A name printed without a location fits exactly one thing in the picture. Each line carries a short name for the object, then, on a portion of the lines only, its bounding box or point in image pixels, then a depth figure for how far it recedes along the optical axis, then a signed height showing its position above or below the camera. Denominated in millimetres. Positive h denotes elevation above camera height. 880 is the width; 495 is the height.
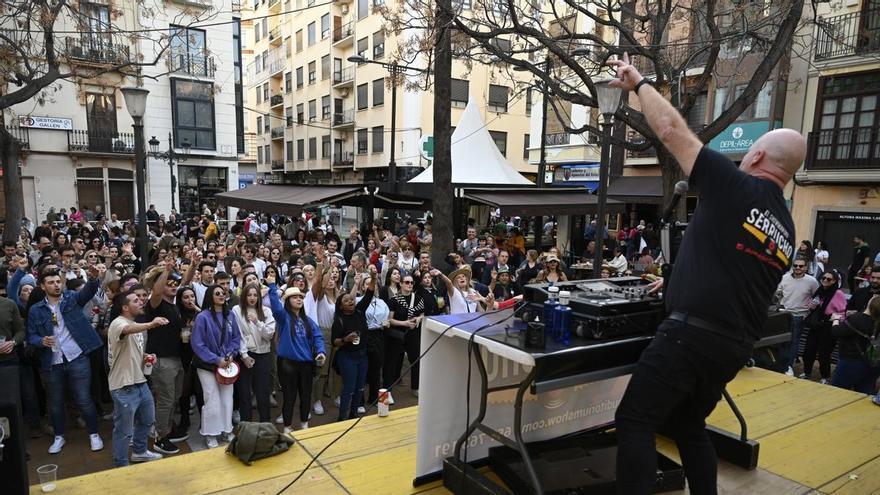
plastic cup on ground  2849 -1716
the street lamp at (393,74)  10367 +2103
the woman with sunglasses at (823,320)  7281 -1871
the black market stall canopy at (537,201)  12320 -518
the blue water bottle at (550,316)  2664 -692
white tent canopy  14094 +577
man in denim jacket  5082 -1757
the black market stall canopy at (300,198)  12688 -654
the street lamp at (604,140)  7242 +617
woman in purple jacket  5211 -1825
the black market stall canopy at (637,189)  19844 -260
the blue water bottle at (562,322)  2619 -711
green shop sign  17656 +1711
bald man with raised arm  2152 -388
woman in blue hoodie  5570 -1904
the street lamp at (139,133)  8258 +577
